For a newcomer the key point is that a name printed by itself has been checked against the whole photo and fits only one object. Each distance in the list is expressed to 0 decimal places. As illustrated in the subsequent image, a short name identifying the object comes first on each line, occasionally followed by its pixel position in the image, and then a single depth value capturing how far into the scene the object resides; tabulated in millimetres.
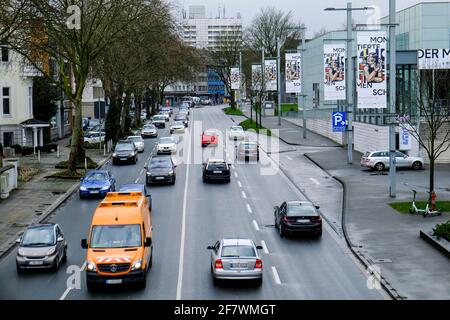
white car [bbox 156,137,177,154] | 59281
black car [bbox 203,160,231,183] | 44094
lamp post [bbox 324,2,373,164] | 49556
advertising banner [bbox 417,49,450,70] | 48466
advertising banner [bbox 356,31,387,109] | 40375
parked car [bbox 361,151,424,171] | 48750
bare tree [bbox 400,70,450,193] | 38656
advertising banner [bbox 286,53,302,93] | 68875
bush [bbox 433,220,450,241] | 26961
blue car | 39188
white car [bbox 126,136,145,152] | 62297
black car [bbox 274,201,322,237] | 29125
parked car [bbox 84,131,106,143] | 72812
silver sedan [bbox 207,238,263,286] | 21719
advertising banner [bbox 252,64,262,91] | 94750
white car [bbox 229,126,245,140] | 71000
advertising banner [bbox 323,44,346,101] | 50781
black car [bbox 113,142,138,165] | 54250
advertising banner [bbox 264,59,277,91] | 79562
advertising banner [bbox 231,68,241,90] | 101812
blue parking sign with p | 51688
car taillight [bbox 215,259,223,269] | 21859
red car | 64875
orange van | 21297
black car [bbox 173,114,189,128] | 91412
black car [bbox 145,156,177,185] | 43269
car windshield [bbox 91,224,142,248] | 22203
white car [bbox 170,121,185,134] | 81312
